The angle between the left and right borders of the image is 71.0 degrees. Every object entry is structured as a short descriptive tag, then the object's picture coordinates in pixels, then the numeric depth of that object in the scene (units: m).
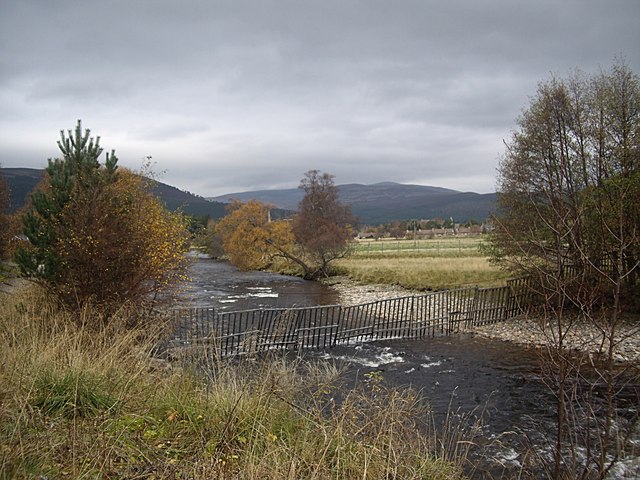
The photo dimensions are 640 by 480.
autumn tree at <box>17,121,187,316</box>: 10.09
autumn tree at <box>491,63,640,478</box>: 15.25
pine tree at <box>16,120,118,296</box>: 10.40
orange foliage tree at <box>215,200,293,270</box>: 41.41
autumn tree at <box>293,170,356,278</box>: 39.50
